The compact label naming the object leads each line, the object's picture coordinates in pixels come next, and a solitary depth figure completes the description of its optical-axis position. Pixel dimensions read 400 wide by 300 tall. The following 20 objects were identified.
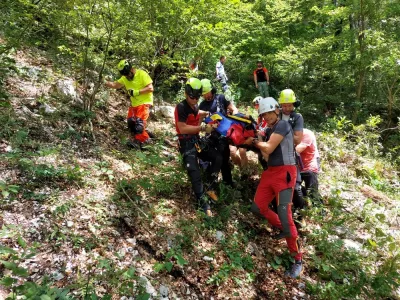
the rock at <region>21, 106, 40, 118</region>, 5.11
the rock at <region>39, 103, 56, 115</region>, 5.40
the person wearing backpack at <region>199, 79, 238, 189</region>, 4.86
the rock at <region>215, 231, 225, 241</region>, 4.19
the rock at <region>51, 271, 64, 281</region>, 2.82
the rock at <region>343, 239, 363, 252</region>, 4.52
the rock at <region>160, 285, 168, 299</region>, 3.10
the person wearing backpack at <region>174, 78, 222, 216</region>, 4.41
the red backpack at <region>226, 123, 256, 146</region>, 4.41
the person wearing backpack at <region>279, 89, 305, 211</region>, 4.69
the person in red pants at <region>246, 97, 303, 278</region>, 3.89
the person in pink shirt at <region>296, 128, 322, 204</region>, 5.00
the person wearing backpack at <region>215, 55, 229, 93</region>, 11.99
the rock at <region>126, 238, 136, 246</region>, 3.60
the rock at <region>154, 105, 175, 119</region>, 8.20
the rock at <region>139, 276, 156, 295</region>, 3.00
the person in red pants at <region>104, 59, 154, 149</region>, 5.87
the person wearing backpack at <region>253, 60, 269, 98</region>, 12.01
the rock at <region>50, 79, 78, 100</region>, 6.12
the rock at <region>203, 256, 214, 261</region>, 3.78
